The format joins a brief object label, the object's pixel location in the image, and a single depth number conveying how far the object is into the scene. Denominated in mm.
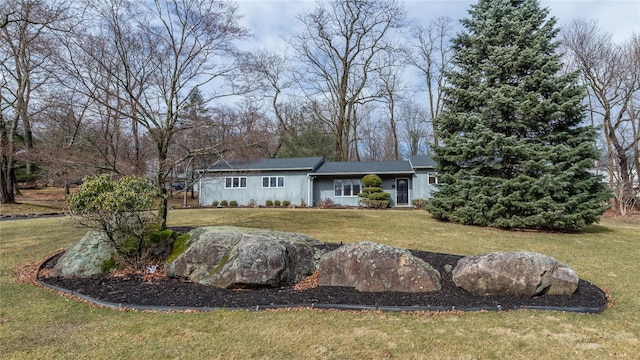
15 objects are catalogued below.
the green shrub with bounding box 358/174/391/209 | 21688
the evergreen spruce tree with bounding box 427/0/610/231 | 11430
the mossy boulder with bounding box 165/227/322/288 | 5379
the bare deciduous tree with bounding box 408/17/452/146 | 30594
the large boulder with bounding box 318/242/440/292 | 5121
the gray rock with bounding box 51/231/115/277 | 6035
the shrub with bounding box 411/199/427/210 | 21641
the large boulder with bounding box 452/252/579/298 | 4879
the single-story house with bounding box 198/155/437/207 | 22766
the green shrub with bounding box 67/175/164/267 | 5766
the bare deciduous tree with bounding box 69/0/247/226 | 8047
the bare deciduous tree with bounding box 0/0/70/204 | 8391
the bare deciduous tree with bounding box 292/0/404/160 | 30031
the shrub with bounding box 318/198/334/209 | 22516
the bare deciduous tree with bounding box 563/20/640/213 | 22312
